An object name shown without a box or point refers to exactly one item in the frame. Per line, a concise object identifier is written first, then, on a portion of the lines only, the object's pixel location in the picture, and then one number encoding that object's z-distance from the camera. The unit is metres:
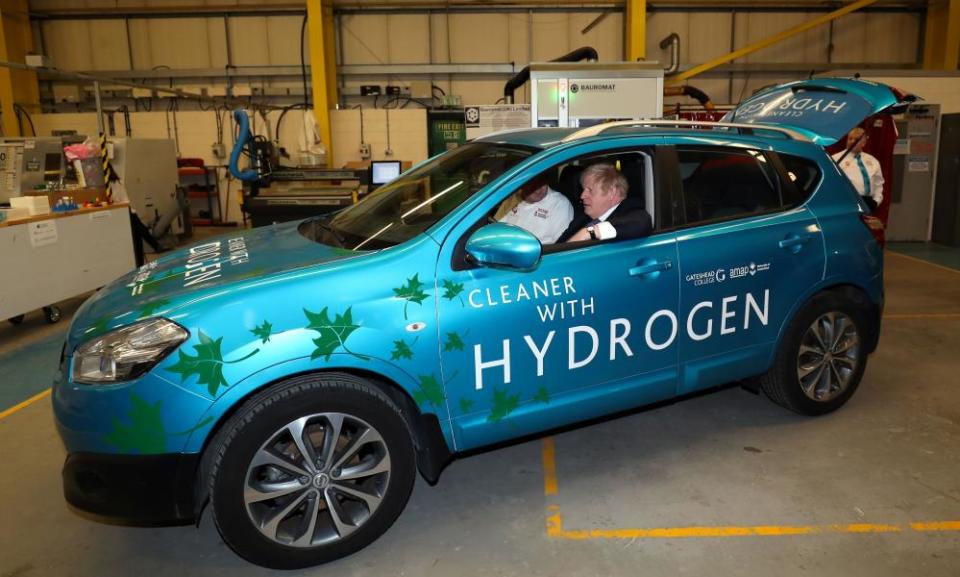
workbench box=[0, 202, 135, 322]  5.57
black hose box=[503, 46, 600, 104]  7.30
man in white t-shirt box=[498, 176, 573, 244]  3.46
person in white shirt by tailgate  6.10
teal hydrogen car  2.22
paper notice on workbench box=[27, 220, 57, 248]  5.79
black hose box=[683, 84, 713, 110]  10.06
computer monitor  8.66
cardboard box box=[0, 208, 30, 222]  5.76
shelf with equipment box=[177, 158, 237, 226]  14.09
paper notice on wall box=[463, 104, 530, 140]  8.18
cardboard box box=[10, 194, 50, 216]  6.08
